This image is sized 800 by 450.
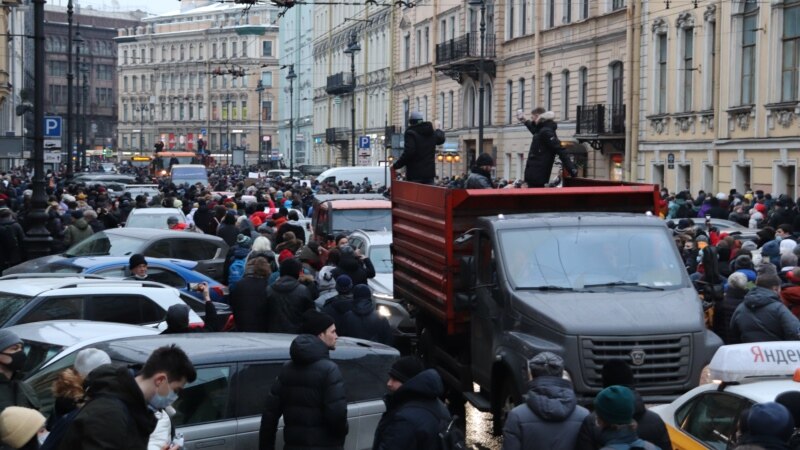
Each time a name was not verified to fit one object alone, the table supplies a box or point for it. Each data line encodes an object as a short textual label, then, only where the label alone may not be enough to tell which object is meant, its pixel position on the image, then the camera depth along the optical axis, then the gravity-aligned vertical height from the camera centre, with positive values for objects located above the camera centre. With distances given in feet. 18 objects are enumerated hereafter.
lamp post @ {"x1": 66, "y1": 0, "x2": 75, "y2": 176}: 157.48 +8.12
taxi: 25.95 -4.60
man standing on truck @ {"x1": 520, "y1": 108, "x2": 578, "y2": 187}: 46.50 -0.06
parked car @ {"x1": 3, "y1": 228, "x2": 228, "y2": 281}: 64.13 -4.80
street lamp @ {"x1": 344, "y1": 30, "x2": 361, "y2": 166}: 165.78 +12.61
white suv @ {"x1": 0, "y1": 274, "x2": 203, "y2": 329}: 40.06 -4.67
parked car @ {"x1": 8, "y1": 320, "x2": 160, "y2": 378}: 33.09 -4.80
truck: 33.81 -3.85
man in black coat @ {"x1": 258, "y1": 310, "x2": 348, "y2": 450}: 26.23 -4.94
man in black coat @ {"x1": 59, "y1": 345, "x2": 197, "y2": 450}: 20.02 -3.93
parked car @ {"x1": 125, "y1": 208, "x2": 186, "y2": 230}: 81.15 -4.26
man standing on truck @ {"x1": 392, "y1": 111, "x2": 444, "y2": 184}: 51.83 -0.20
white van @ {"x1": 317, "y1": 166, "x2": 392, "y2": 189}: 176.86 -3.46
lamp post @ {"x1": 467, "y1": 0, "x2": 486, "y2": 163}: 129.10 +12.28
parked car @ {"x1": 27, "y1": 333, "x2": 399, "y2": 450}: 27.04 -4.92
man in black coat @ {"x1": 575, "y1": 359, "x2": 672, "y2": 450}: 23.12 -4.93
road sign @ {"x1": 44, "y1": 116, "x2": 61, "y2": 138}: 96.48 +1.45
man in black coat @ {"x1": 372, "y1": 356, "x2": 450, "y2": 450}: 23.43 -4.68
